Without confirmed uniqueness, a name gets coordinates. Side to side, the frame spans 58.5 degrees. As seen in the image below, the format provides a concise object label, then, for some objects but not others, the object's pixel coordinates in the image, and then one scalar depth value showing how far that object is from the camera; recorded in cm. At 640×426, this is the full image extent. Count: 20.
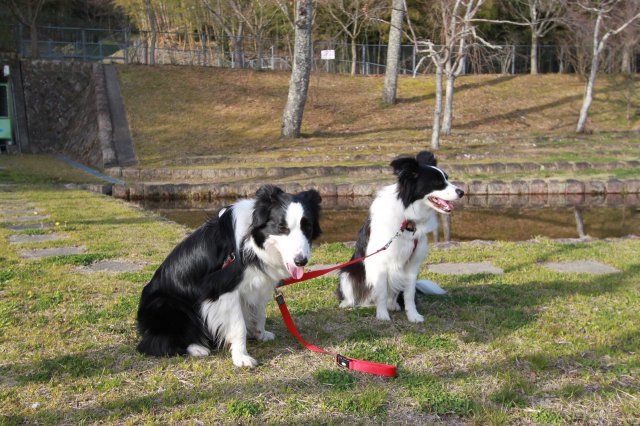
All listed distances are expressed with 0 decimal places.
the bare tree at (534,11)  3353
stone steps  1622
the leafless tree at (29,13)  3050
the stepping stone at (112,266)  655
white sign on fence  2725
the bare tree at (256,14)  3488
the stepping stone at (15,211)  1082
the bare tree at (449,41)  1767
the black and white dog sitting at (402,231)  478
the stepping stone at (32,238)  806
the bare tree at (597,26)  2273
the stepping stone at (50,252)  717
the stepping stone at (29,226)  905
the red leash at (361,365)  371
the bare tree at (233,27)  3553
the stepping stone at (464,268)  657
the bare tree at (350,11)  3236
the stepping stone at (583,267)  647
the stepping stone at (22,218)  993
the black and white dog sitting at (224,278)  378
